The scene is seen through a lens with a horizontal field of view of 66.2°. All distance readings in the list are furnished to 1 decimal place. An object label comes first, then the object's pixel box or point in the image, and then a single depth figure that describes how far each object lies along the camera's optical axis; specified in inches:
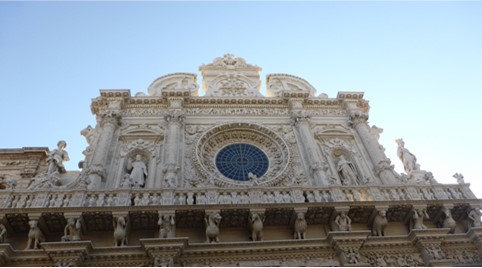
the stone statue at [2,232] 354.9
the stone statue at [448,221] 395.5
